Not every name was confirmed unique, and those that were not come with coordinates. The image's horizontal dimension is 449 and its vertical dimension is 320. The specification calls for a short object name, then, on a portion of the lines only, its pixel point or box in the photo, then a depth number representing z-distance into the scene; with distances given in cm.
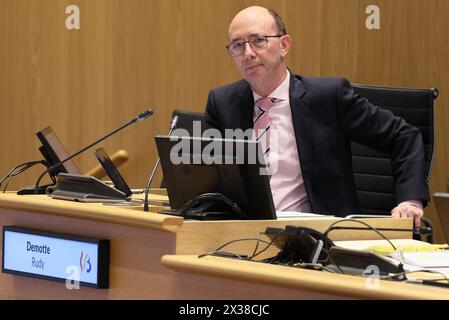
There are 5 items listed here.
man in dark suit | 647
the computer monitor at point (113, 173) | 596
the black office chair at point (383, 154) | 723
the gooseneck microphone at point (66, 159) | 600
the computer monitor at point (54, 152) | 620
